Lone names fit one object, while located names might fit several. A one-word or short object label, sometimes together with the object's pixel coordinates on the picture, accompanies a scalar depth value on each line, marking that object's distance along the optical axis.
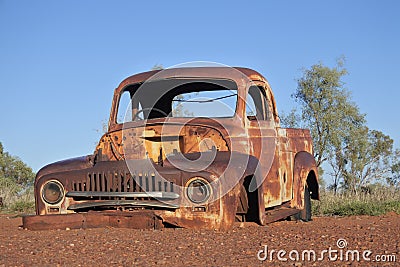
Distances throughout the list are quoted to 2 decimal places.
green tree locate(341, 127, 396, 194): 22.12
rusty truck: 6.64
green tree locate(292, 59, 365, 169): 21.48
